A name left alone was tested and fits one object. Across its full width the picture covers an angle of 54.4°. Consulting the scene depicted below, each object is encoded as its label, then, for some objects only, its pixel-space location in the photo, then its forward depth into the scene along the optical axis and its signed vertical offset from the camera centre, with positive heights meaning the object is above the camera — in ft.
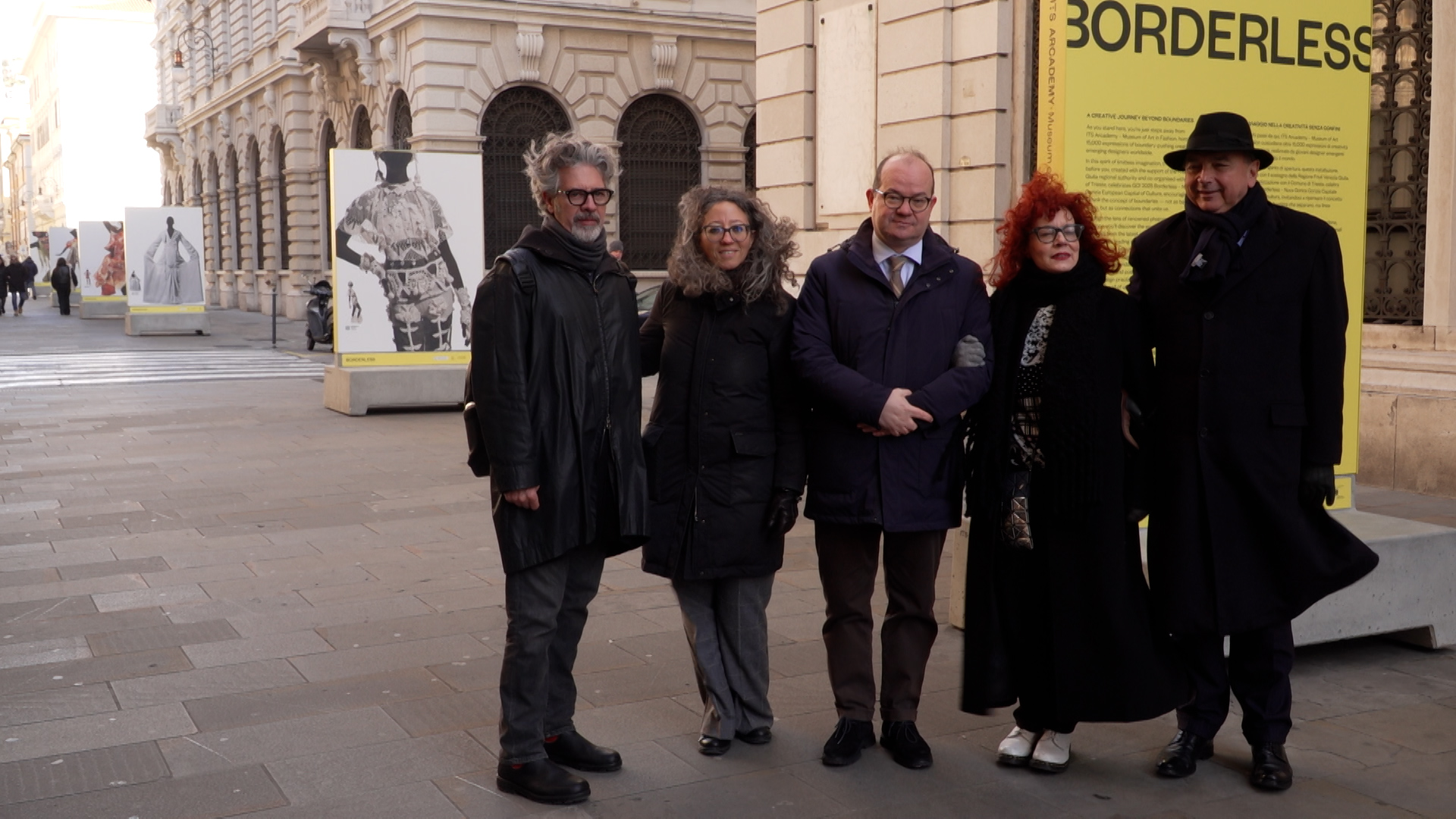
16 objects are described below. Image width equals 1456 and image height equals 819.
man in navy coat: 13.58 -1.20
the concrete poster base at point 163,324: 95.45 -2.16
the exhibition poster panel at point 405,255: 43.68 +1.16
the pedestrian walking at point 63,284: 138.31 +0.66
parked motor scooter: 78.74 -1.39
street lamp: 132.57 +25.02
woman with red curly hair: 13.24 -1.96
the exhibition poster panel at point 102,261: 114.11 +2.52
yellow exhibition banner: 17.03 +2.45
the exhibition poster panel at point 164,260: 94.89 +2.13
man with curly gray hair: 12.91 -1.19
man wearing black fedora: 13.48 -1.33
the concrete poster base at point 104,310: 124.98 -1.65
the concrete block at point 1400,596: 17.31 -3.76
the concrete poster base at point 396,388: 44.73 -3.03
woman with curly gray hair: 13.91 -1.17
